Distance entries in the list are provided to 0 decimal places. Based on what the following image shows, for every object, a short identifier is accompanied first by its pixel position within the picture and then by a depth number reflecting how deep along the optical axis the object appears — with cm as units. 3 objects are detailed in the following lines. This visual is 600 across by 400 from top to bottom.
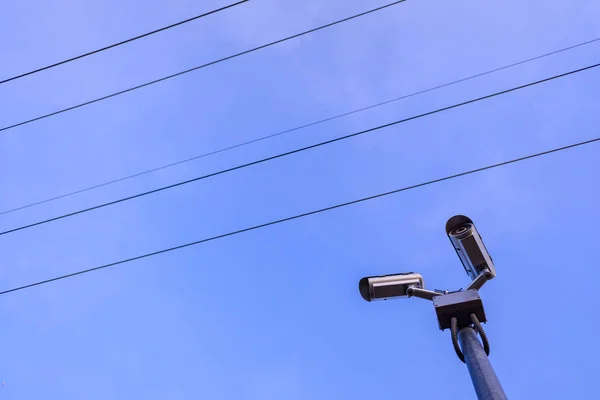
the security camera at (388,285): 293
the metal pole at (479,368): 203
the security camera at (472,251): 282
